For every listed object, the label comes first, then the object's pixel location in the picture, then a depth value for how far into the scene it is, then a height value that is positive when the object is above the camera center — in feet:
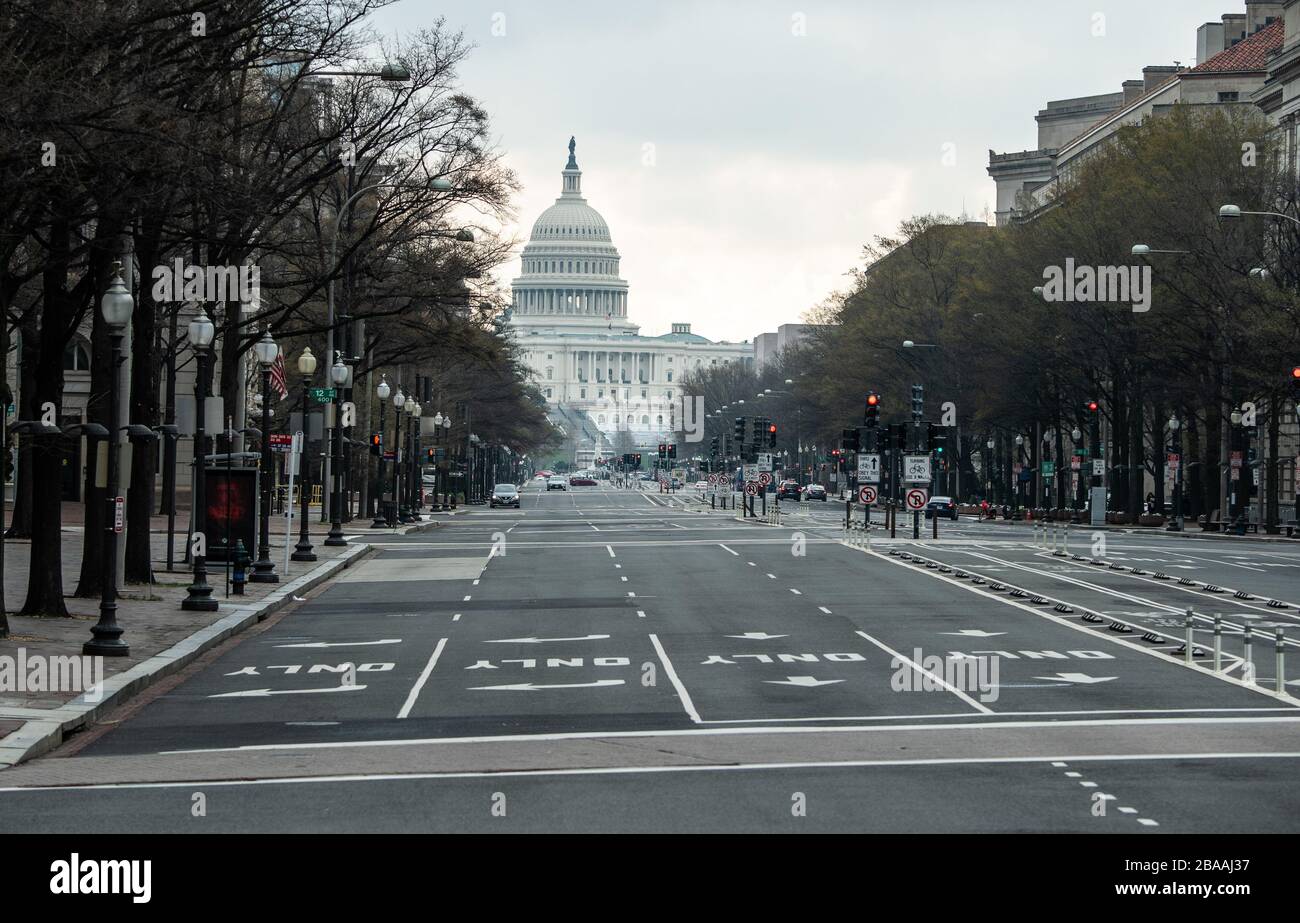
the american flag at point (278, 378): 143.72 +6.37
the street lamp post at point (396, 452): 230.89 +1.97
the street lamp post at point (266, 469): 127.24 -0.03
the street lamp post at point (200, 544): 106.93 -3.88
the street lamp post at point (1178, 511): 262.47 -4.37
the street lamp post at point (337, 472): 175.32 -0.28
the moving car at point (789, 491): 501.15 -4.33
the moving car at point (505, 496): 392.27 -4.82
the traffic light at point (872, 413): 230.68 +6.89
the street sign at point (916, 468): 220.64 +0.65
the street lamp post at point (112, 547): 81.30 -3.17
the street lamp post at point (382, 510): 221.25 -4.80
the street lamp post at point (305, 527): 158.92 -4.53
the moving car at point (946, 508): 319.47 -5.16
